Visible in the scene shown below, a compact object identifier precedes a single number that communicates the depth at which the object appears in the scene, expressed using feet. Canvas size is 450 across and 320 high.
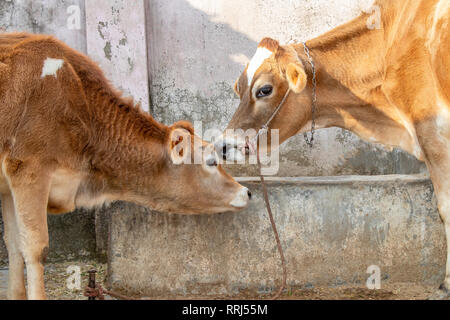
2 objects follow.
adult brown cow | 13.29
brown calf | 12.47
